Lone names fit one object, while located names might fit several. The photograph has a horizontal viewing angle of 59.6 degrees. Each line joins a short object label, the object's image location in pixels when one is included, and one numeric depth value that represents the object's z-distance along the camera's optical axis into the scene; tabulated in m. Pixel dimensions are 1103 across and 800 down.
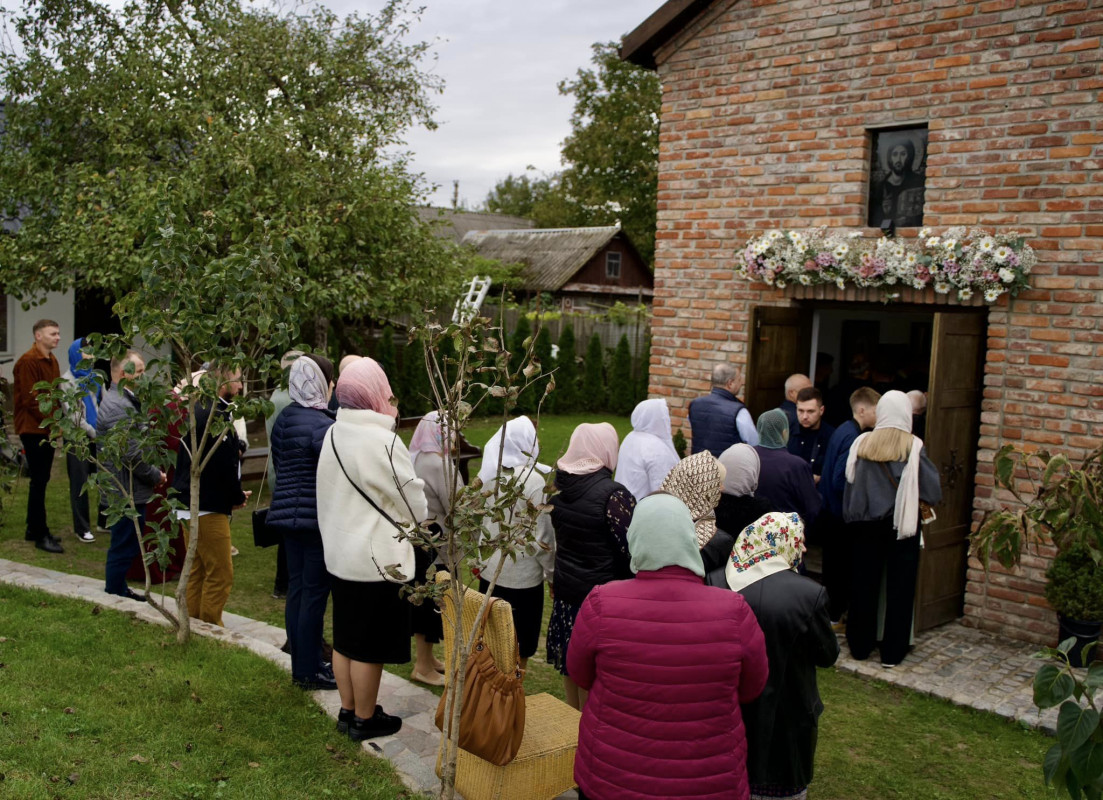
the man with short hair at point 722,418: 7.56
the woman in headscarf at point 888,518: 6.73
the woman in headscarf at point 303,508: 5.07
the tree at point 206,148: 12.45
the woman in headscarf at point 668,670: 3.22
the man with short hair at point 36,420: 8.55
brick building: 7.12
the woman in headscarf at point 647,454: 6.32
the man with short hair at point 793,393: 8.09
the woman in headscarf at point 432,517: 5.62
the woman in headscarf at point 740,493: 5.74
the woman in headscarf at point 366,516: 4.52
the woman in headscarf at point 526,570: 5.25
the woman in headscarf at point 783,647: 3.73
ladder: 22.29
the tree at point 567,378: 21.78
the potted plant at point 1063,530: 4.46
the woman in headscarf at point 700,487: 4.50
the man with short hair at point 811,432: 7.81
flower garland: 7.22
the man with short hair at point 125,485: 6.39
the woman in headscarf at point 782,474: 6.45
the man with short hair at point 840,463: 7.21
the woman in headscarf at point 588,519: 4.83
